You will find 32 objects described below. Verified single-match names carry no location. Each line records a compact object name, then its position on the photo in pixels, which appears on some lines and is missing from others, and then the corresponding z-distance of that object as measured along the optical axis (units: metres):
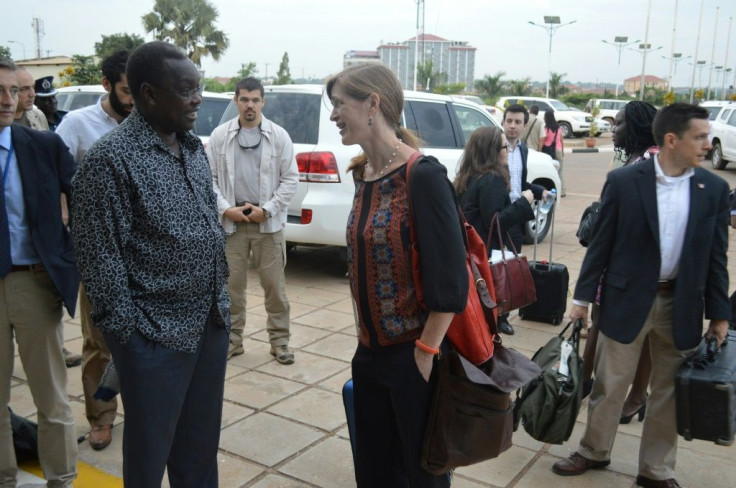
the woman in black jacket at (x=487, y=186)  5.20
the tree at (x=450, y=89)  55.41
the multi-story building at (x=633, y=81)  146.18
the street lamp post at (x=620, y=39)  59.84
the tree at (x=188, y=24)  46.12
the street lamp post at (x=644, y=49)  46.50
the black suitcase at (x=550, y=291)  6.12
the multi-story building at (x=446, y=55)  112.38
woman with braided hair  4.26
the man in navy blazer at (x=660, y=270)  3.30
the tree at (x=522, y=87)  62.38
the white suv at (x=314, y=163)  6.78
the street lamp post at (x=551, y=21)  48.16
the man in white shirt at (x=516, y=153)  6.43
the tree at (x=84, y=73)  27.08
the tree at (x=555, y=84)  62.75
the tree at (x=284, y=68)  77.00
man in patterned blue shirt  2.27
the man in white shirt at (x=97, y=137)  3.61
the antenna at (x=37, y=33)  70.19
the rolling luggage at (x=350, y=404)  3.02
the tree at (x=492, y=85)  66.25
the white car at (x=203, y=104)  9.40
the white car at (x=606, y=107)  40.41
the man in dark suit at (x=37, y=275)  2.97
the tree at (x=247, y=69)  65.06
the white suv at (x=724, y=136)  20.34
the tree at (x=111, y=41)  46.00
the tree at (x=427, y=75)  63.69
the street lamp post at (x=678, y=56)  72.81
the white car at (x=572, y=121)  35.03
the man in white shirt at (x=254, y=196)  4.97
